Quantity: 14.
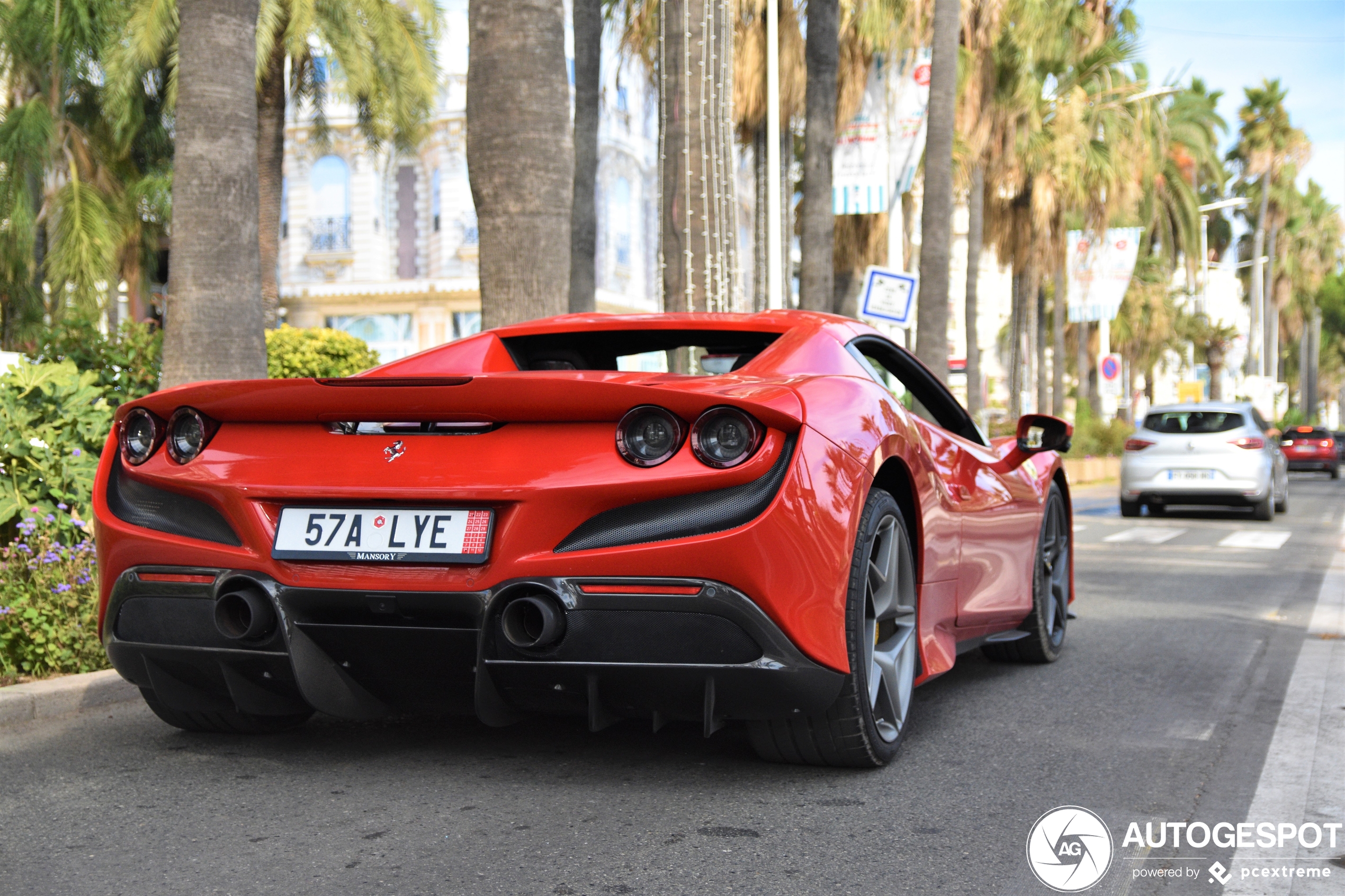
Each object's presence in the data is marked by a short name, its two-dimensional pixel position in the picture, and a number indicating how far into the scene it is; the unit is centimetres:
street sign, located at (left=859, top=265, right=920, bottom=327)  1566
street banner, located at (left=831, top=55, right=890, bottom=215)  1967
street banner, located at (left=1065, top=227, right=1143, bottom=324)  3331
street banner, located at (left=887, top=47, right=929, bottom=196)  2072
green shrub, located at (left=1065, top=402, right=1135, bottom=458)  3253
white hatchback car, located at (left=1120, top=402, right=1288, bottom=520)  1783
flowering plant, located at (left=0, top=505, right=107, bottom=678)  538
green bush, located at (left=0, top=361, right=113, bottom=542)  664
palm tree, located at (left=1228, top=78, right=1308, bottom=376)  6962
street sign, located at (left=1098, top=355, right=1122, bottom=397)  3597
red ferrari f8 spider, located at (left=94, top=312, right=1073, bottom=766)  343
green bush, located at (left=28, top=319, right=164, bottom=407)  894
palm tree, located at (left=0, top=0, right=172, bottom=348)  2053
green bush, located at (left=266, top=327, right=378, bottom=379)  1895
